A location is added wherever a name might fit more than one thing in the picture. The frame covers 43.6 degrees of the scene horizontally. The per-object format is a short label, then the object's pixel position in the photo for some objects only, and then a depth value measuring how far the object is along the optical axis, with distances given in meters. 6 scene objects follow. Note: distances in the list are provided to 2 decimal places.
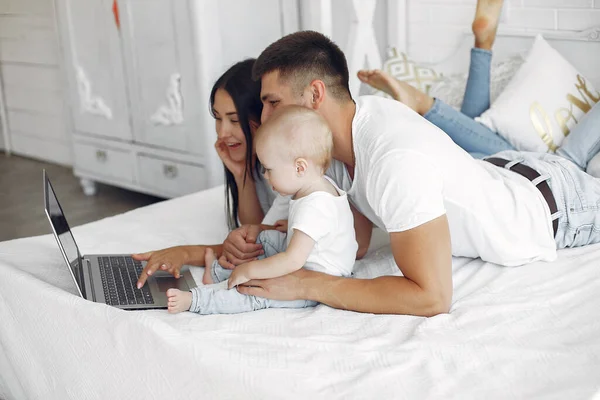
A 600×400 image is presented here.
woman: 2.05
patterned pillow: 2.80
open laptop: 1.62
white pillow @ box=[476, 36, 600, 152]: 2.46
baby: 1.57
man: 1.48
